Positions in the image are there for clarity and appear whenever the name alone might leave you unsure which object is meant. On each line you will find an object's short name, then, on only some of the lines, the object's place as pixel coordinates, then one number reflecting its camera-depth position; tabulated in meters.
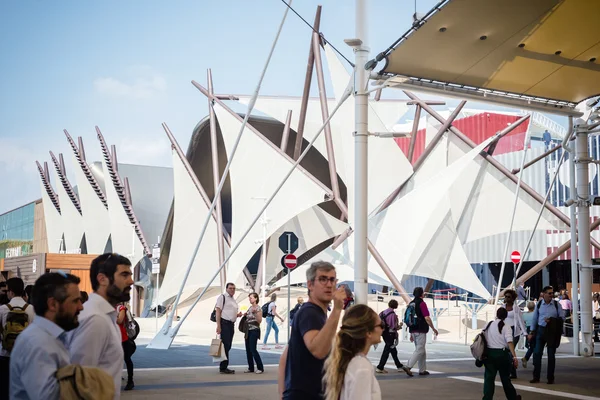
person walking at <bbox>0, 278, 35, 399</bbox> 6.25
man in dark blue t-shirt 4.09
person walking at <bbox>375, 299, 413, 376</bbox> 14.27
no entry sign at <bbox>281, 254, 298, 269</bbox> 16.72
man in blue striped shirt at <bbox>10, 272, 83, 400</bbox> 3.12
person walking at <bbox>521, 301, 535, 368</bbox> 15.57
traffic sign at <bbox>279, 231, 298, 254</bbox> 17.22
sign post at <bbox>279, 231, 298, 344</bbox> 16.84
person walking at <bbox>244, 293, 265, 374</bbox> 14.05
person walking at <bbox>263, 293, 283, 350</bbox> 20.05
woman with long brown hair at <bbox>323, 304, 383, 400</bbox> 3.68
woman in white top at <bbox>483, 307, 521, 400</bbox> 9.24
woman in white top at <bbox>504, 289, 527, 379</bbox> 11.70
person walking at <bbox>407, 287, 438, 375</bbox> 13.70
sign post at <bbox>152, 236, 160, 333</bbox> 27.90
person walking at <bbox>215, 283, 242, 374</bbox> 13.96
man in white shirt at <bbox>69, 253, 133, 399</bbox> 3.59
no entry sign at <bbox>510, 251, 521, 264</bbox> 24.00
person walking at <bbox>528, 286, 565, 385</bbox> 13.02
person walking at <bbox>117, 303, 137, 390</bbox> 10.97
